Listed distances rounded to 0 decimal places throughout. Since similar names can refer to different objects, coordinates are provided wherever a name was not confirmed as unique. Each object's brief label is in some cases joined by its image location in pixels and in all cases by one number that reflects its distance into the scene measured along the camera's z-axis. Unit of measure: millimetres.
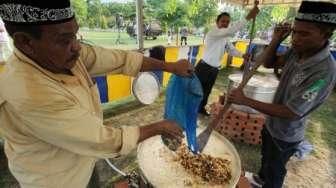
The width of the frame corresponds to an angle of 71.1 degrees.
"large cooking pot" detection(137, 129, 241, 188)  1333
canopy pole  4135
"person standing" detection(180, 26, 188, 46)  15236
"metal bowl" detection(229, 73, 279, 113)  2764
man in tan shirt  799
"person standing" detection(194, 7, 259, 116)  3967
